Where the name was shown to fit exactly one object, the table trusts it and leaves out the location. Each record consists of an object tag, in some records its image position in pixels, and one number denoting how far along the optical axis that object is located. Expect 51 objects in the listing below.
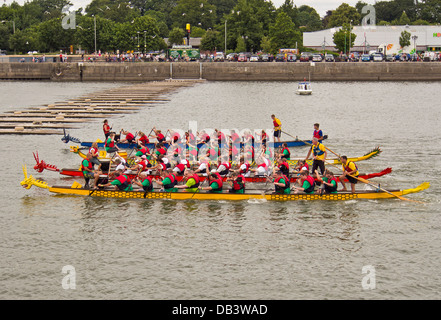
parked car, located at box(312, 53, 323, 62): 106.19
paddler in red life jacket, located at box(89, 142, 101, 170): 29.04
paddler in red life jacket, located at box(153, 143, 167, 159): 30.70
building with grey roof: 133.25
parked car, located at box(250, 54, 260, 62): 107.75
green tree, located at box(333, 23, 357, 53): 126.88
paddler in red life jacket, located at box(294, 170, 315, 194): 26.73
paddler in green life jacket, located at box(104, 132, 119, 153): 33.12
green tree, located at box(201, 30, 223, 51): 139.62
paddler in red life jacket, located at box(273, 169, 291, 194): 26.91
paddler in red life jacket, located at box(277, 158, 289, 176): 28.03
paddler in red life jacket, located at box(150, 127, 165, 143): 35.53
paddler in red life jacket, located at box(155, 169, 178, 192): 27.25
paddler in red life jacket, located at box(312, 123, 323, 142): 32.47
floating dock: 51.09
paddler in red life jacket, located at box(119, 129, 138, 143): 36.47
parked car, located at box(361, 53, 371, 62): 105.56
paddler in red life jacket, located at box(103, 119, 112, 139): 37.81
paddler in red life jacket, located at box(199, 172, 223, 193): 27.16
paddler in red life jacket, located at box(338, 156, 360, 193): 27.12
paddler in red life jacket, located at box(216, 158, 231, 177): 28.31
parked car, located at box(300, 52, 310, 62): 106.88
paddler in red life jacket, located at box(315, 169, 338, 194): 26.81
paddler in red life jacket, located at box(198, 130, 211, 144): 33.94
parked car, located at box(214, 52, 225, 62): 111.52
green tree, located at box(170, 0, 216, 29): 187.38
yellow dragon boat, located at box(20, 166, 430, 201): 27.12
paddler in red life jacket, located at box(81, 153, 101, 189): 28.57
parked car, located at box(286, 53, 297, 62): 107.56
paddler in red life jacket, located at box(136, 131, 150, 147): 34.94
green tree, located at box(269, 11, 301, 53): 123.69
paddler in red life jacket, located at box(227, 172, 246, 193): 26.98
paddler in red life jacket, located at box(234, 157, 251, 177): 27.73
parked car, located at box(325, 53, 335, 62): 105.72
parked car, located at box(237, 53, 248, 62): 109.31
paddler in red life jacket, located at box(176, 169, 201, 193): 27.31
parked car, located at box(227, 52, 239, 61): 110.62
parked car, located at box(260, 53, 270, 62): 108.68
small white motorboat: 81.12
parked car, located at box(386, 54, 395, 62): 107.49
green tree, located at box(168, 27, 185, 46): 158.38
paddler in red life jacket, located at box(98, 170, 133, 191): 27.56
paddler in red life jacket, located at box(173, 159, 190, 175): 28.85
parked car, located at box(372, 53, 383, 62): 105.50
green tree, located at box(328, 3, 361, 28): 167.38
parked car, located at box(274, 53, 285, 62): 108.25
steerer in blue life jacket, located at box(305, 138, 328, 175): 29.50
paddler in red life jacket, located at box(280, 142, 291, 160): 30.81
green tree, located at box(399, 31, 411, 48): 128.50
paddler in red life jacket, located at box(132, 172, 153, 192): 27.26
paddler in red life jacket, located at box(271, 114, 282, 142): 38.41
